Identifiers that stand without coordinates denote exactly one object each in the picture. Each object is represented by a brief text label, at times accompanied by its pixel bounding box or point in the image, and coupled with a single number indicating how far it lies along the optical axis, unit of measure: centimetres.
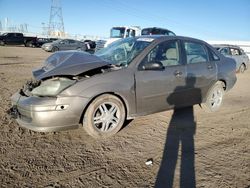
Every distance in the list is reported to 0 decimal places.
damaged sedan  284
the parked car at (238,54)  1023
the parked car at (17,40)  2415
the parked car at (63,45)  2052
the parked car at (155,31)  1303
